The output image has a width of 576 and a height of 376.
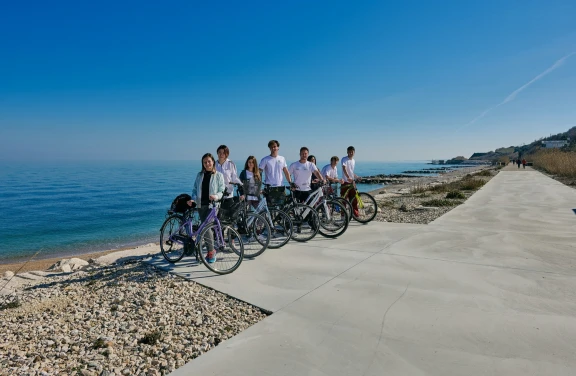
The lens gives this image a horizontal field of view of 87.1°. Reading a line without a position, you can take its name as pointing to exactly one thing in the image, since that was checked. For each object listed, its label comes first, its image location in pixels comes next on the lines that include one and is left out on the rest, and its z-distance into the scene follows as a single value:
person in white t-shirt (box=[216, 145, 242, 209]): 5.97
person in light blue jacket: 4.98
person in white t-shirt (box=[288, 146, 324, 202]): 7.08
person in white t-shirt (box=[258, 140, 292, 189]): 6.60
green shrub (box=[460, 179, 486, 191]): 18.03
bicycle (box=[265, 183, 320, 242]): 6.53
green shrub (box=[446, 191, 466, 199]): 13.73
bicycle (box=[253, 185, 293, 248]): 6.11
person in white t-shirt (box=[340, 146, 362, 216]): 8.35
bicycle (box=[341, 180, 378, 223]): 8.30
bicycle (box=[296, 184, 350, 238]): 6.89
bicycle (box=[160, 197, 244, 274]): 4.84
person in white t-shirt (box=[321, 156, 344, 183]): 8.58
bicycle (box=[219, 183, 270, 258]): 5.61
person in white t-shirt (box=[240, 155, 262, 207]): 6.09
